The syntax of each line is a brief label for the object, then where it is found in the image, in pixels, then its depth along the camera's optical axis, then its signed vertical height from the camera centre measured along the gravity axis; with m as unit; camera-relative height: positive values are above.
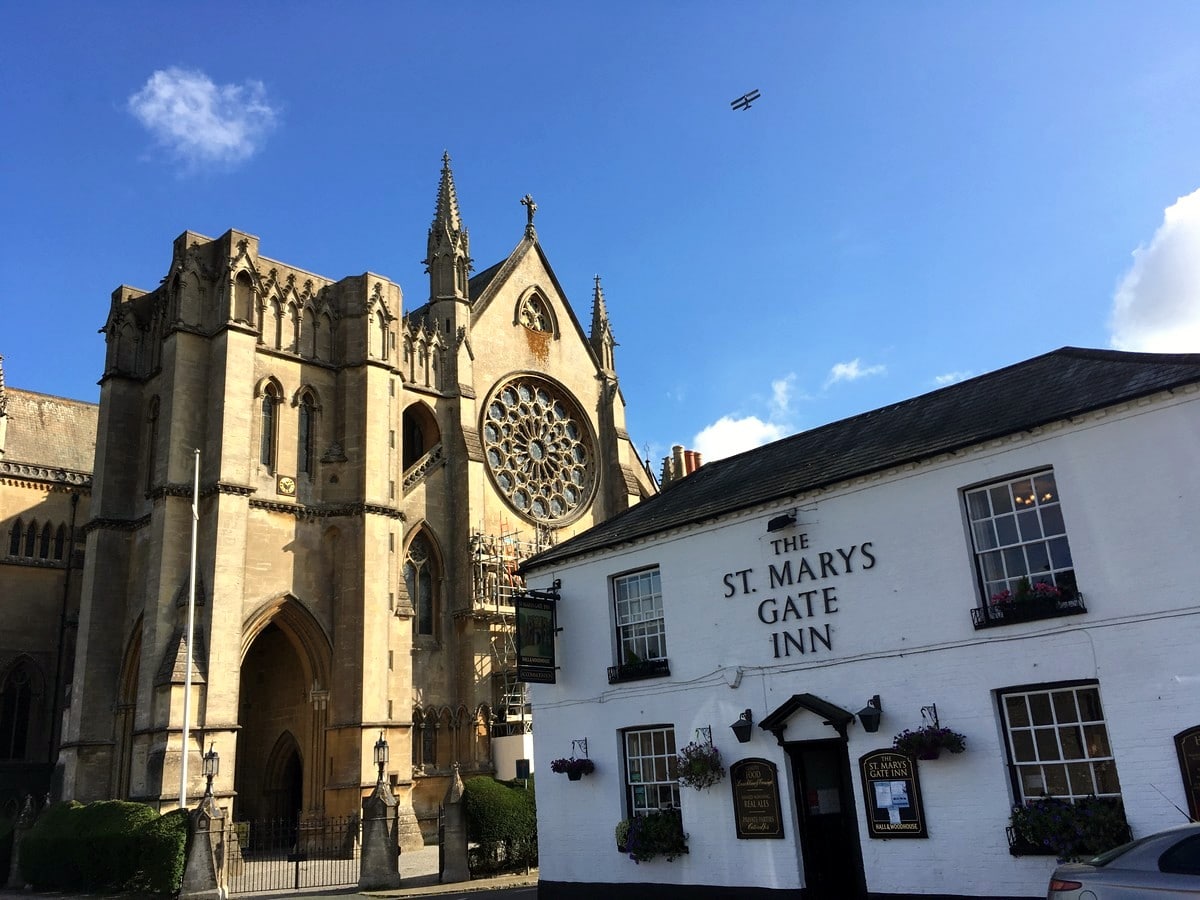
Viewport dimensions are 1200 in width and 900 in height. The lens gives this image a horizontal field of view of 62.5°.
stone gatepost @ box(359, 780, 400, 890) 19.28 -1.33
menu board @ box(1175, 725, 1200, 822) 10.18 -0.42
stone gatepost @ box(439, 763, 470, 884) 19.98 -1.27
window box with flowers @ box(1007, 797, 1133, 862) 10.50 -1.03
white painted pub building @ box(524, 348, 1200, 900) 11.12 +1.22
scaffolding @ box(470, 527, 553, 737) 31.41 +4.60
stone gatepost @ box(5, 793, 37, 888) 21.67 -0.74
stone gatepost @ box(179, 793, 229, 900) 17.80 -1.23
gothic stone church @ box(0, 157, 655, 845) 25.77 +6.61
